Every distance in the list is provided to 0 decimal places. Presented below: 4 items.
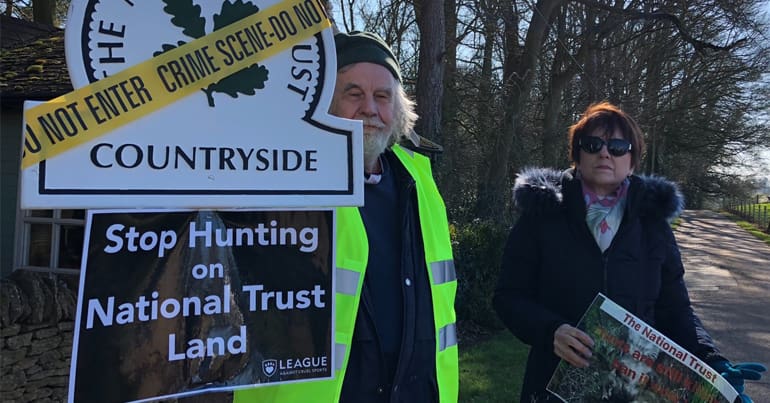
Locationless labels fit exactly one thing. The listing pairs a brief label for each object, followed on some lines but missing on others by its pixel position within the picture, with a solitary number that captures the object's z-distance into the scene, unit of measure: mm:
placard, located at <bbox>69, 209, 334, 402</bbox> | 1324
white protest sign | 1292
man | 1750
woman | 2229
